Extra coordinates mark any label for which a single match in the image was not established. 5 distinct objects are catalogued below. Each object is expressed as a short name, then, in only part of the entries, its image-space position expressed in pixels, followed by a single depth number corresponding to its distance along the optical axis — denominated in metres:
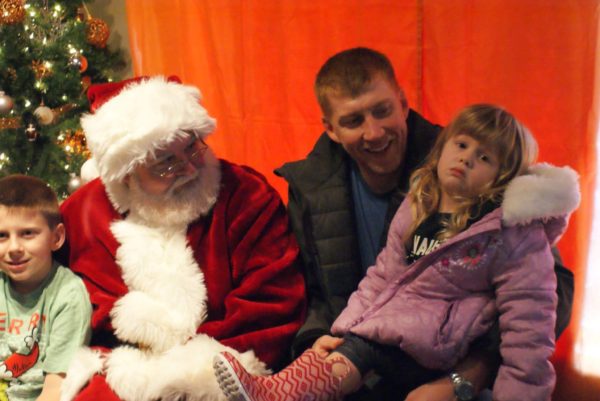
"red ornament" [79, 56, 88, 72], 2.90
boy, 1.80
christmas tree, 2.77
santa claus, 1.71
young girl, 1.45
